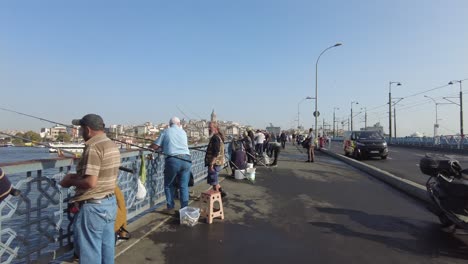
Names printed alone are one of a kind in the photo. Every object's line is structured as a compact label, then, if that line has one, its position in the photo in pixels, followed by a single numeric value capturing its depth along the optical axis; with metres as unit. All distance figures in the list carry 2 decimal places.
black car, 21.39
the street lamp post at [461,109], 42.44
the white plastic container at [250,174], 11.27
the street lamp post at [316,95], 32.97
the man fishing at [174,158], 6.34
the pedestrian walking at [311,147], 18.48
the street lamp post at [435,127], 53.48
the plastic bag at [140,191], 5.67
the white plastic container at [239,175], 11.50
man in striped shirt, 3.20
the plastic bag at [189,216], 5.86
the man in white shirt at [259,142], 19.28
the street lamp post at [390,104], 53.70
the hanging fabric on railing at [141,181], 5.70
